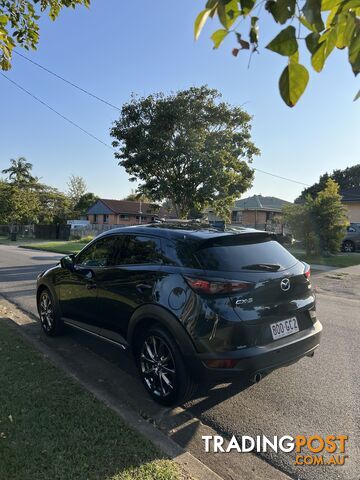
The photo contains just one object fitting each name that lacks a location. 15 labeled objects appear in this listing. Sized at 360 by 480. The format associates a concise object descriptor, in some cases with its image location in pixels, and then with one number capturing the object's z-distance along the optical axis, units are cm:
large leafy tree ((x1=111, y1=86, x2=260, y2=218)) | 1945
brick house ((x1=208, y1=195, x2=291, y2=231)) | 4847
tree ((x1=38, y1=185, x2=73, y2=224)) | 5178
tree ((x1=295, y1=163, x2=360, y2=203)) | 5804
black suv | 329
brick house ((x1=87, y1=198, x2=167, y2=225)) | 5984
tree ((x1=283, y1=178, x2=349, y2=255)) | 1709
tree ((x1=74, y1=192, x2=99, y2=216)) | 6938
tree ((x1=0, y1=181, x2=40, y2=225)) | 4288
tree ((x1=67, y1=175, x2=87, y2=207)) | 7481
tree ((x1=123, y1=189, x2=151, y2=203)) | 7985
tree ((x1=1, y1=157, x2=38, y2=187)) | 5984
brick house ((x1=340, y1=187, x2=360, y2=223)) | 3336
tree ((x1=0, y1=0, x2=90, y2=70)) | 474
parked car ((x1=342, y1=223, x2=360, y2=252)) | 2261
